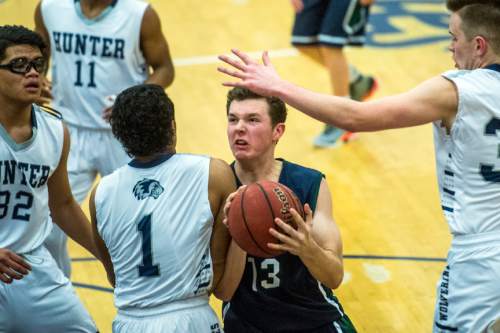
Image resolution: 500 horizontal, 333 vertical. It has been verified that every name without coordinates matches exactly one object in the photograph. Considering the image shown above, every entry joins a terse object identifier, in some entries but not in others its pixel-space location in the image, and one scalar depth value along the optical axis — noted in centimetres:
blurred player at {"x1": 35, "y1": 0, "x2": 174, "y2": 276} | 1249
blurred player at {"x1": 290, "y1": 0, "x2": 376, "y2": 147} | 1734
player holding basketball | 881
